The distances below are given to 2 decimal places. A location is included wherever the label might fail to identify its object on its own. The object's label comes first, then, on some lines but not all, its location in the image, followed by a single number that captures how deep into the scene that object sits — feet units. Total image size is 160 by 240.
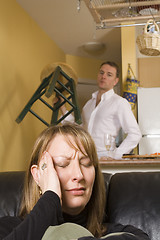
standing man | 11.17
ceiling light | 20.14
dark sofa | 4.75
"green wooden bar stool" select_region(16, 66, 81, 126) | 10.78
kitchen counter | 8.12
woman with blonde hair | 3.85
